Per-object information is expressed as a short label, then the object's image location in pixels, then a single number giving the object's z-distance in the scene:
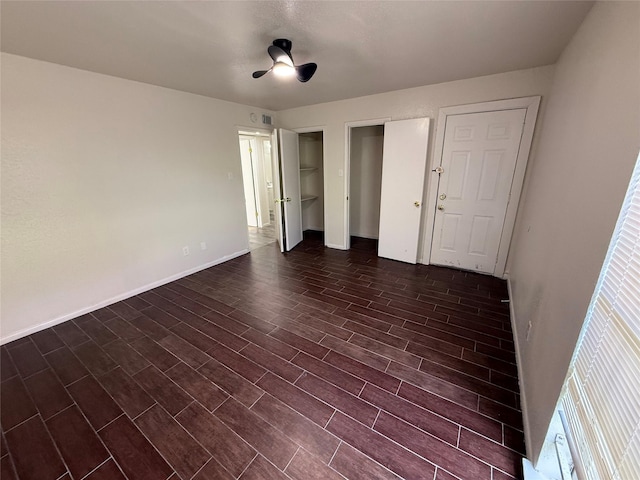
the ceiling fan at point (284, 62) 1.91
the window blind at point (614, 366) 0.70
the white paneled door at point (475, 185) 2.91
